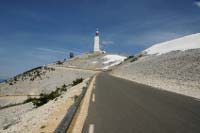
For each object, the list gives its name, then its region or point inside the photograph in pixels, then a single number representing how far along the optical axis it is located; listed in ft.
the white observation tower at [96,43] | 385.91
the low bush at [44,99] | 65.52
